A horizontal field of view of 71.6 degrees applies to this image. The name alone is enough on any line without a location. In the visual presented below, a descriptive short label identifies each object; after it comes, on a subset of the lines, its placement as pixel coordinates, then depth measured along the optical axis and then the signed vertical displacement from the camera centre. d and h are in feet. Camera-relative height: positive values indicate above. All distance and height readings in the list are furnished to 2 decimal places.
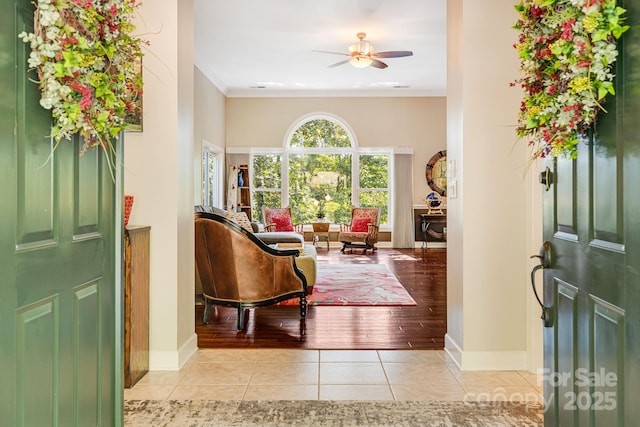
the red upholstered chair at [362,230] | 30.99 -1.53
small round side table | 31.99 -1.47
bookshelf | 31.50 +1.34
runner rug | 7.53 -3.62
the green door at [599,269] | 4.01 -0.65
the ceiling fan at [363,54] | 19.30 +6.82
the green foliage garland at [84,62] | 4.02 +1.43
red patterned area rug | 16.38 -3.33
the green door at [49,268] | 3.90 -0.61
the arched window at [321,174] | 33.40 +2.64
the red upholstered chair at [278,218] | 30.60 -0.64
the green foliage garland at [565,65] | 4.01 +1.43
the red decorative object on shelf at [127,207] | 9.21 +0.04
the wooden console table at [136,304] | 8.93 -1.99
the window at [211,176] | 27.22 +2.19
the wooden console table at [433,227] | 32.14 -1.37
